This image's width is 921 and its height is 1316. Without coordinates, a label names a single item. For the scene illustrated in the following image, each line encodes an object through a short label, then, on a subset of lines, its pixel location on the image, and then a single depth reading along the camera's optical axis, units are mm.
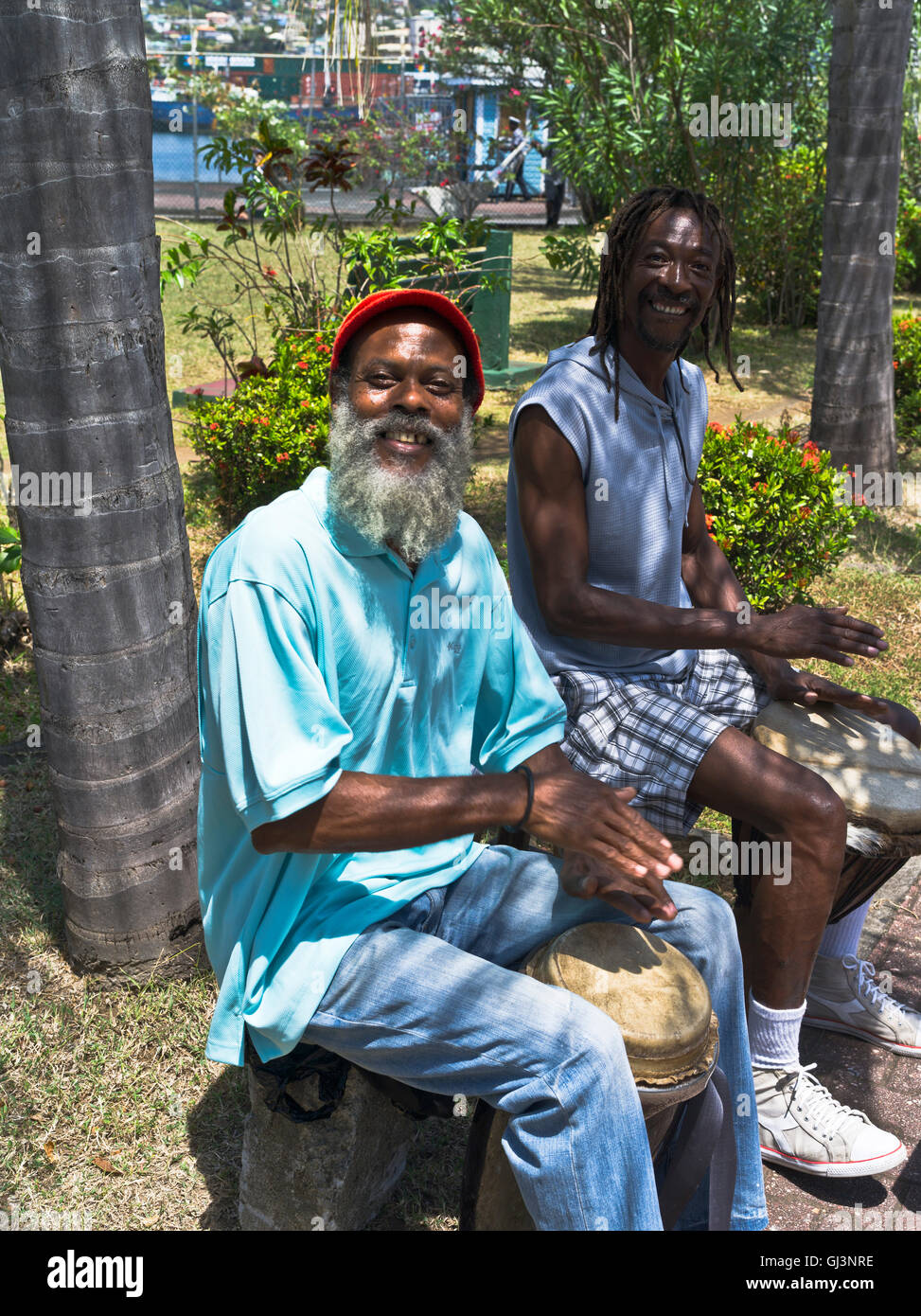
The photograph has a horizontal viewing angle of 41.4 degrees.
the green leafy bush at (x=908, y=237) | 13508
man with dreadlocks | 2881
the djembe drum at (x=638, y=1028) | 2141
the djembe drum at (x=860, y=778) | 2965
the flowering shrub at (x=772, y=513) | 5645
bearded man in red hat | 2086
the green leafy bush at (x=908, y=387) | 8664
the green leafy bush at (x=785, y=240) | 11664
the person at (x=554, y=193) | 21422
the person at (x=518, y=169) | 20684
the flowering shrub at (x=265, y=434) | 6590
